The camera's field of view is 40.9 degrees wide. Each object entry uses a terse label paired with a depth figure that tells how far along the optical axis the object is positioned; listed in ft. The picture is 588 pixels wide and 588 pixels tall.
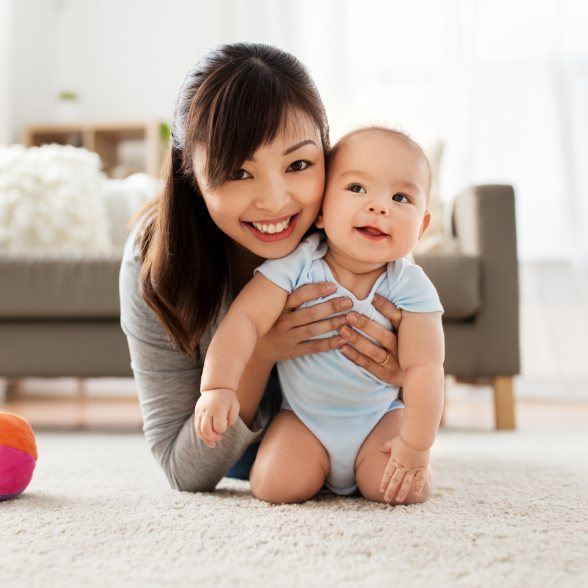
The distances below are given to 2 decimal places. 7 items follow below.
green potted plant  12.48
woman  3.33
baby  3.28
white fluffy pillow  7.32
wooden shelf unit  12.01
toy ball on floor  3.57
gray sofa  6.52
